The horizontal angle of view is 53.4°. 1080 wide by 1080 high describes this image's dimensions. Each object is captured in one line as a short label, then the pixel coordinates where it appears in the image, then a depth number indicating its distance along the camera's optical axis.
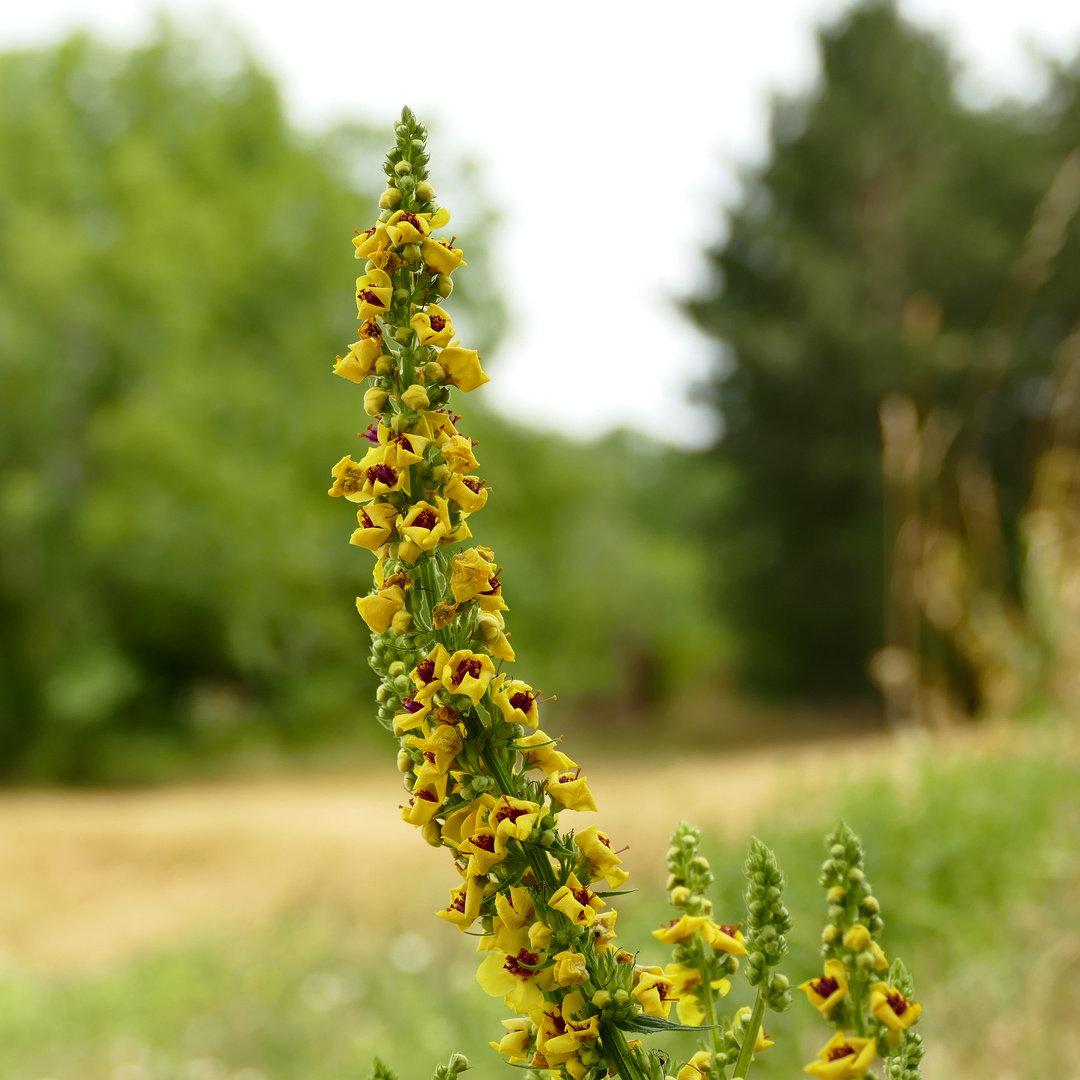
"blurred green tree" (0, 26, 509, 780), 13.20
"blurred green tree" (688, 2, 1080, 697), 16.36
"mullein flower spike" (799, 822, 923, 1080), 0.78
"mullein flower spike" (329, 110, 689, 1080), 0.72
